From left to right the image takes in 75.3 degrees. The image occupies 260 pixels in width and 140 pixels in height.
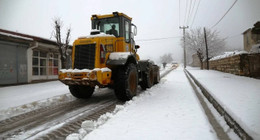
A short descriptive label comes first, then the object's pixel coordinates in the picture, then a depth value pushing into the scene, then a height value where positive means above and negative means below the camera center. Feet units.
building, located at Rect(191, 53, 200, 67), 176.92 +9.22
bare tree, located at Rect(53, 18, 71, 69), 47.33 +7.17
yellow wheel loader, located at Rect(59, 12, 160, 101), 17.29 +1.03
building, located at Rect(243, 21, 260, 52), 87.04 +15.98
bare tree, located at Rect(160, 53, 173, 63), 397.84 +26.57
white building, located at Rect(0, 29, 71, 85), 36.01 +3.10
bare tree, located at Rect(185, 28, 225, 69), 118.73 +20.21
